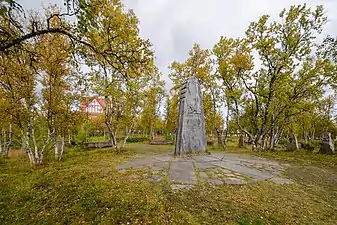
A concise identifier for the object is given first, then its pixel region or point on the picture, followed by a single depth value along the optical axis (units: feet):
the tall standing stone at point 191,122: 25.49
